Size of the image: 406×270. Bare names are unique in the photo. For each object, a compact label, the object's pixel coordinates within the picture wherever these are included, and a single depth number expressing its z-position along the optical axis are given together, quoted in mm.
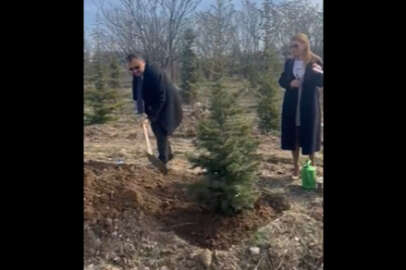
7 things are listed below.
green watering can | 4453
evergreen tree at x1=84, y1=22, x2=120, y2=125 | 8555
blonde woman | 4281
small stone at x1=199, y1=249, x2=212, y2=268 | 3469
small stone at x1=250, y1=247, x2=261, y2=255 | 3569
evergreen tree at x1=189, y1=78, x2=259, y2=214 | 3754
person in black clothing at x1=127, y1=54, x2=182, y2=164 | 4551
